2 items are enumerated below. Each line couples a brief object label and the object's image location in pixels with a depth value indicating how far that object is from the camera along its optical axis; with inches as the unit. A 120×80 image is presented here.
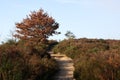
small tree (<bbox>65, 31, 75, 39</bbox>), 2222.9
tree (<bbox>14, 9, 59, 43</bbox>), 1813.5
